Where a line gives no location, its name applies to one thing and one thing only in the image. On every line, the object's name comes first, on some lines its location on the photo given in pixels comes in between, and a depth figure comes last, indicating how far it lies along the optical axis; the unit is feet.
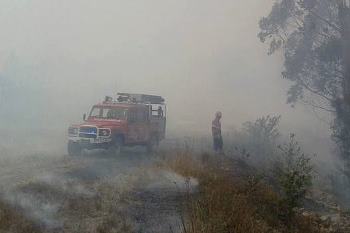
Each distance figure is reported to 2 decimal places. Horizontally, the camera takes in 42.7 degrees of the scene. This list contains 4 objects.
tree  64.08
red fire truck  50.14
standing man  55.57
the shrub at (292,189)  31.94
